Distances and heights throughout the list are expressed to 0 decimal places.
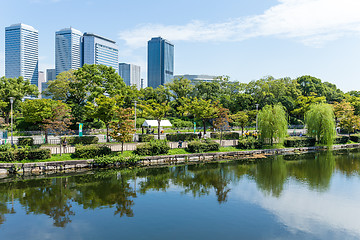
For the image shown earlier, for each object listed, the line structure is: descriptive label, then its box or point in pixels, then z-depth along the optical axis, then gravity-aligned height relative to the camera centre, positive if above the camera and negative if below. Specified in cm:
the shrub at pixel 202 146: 3366 -254
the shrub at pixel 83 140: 3435 -179
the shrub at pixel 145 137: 3738 -154
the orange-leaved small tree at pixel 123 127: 2912 -10
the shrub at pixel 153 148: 3061 -256
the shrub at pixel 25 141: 3231 -182
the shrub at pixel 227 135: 4401 -148
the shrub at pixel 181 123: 6237 +73
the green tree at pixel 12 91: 5062 +700
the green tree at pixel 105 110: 3609 +219
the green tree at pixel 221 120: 3784 +87
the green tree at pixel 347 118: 4894 +149
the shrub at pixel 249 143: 3740 -241
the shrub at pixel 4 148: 2581 -211
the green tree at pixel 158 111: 4144 +234
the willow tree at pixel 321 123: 4125 +48
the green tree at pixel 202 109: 4431 +283
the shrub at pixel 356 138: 4944 -220
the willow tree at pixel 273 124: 3853 +31
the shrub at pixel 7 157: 2498 -288
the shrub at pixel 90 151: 2775 -262
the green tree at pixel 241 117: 4622 +158
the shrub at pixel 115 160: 2737 -350
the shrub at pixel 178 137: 4069 -166
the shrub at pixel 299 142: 4149 -246
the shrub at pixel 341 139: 4612 -234
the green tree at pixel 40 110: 3314 +208
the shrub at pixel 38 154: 2589 -273
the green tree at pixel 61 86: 5900 +915
